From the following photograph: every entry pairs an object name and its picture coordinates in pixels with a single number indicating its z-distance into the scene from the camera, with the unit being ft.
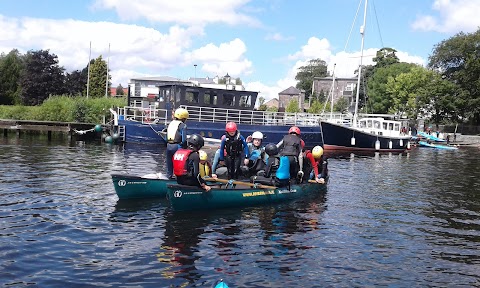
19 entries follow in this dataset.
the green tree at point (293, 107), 298.31
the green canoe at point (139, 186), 43.01
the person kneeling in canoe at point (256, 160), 49.96
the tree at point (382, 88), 260.21
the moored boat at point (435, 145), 161.49
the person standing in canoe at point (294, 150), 45.68
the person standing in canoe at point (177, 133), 41.65
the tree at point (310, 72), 429.79
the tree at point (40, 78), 227.20
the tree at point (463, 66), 210.79
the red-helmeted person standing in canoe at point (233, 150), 46.65
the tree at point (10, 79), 241.55
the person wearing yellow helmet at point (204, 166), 45.70
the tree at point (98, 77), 260.62
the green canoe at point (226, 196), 38.01
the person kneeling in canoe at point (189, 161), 36.81
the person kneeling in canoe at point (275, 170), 45.85
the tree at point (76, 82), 248.24
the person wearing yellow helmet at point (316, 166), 51.31
